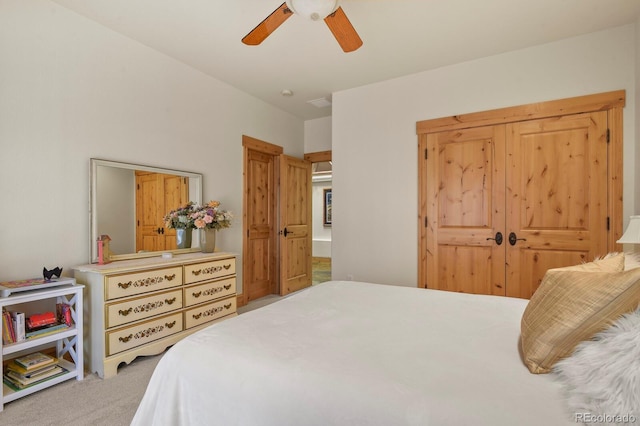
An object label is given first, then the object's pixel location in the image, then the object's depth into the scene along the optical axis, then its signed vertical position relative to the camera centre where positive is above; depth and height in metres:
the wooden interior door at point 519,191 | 2.86 +0.19
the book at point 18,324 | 2.01 -0.70
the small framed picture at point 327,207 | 9.00 +0.13
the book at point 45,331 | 2.08 -0.79
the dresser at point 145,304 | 2.29 -0.75
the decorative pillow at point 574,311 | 0.90 -0.31
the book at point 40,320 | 2.11 -0.72
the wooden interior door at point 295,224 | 4.76 -0.20
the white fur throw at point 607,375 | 0.71 -0.42
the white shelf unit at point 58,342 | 1.96 -0.84
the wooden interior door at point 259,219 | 4.29 -0.11
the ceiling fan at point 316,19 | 1.96 +1.27
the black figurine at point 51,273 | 2.20 -0.42
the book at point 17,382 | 2.01 -1.09
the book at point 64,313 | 2.25 -0.72
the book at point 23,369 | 2.07 -1.04
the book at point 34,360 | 2.10 -1.00
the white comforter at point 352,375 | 0.84 -0.51
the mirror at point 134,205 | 2.69 +0.07
